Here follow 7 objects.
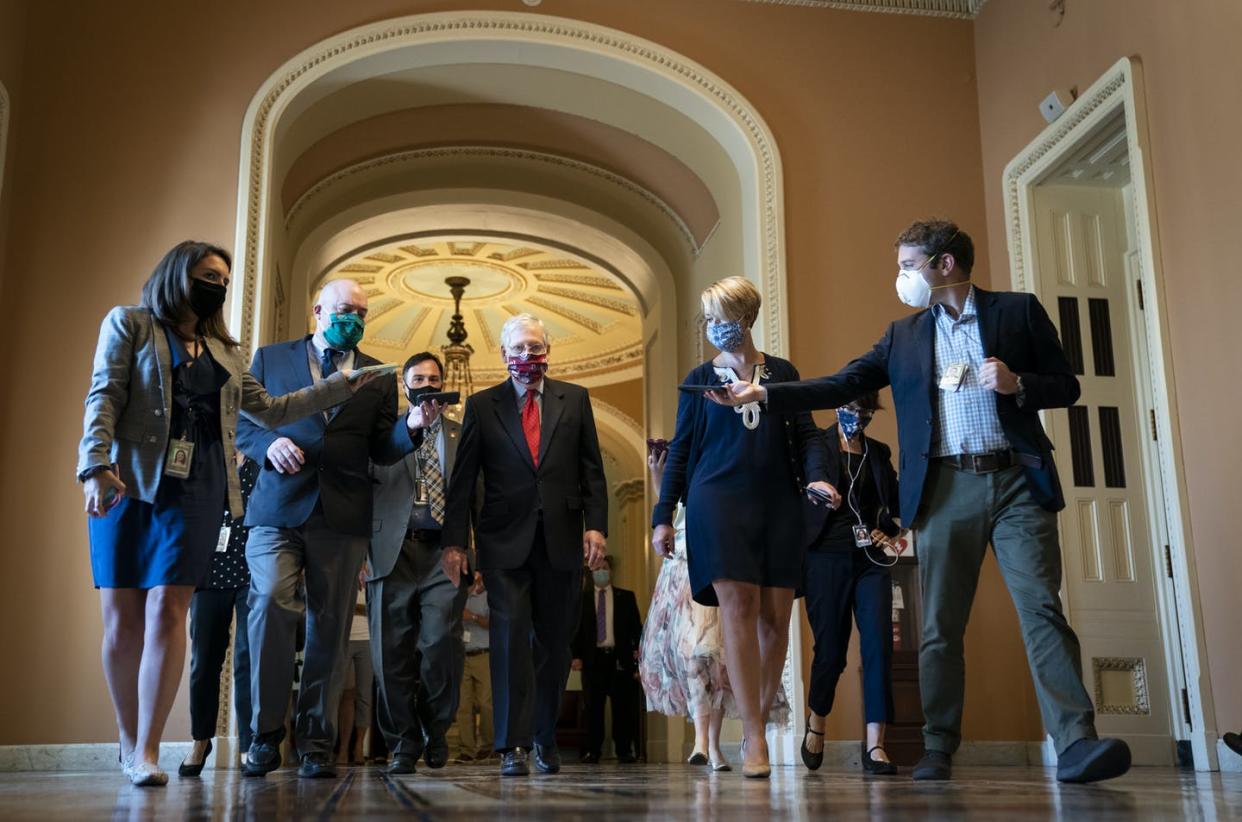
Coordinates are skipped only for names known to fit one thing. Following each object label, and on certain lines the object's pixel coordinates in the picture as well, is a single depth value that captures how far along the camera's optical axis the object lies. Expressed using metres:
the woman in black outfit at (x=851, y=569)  4.39
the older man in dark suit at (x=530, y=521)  3.77
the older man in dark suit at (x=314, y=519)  3.47
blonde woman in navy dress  3.33
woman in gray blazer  2.94
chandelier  12.72
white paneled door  5.83
